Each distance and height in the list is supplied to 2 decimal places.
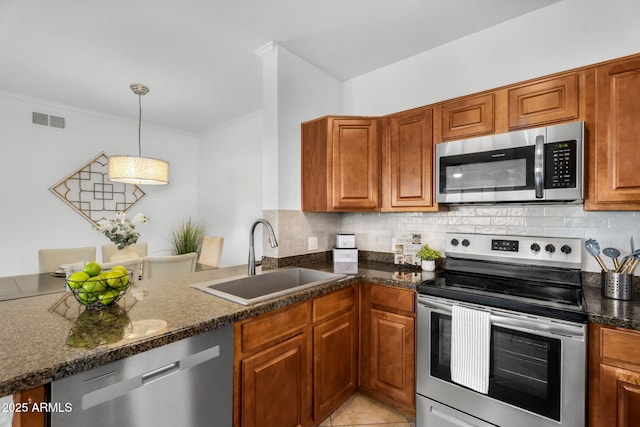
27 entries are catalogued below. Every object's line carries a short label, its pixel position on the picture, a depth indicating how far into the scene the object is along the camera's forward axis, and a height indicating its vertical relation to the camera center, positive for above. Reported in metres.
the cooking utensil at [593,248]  1.55 -0.18
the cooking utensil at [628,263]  1.41 -0.24
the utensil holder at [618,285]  1.43 -0.35
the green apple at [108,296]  1.23 -0.36
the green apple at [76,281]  1.21 -0.29
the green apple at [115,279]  1.23 -0.29
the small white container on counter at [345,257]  2.38 -0.37
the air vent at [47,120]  3.44 +1.10
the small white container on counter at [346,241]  2.45 -0.24
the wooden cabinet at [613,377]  1.19 -0.68
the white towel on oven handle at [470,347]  1.49 -0.70
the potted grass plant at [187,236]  4.29 -0.38
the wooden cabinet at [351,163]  2.26 +0.38
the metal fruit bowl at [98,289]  1.21 -0.33
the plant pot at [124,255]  2.71 -0.41
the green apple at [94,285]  1.20 -0.31
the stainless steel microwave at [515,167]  1.53 +0.27
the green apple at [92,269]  1.28 -0.25
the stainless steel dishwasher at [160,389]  0.86 -0.60
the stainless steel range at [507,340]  1.31 -0.64
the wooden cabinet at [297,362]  1.32 -0.80
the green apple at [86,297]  1.22 -0.36
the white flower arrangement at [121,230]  2.44 -0.15
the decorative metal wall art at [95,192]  3.70 +0.26
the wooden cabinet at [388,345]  1.83 -0.87
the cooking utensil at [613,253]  1.47 -0.20
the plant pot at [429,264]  2.15 -0.38
